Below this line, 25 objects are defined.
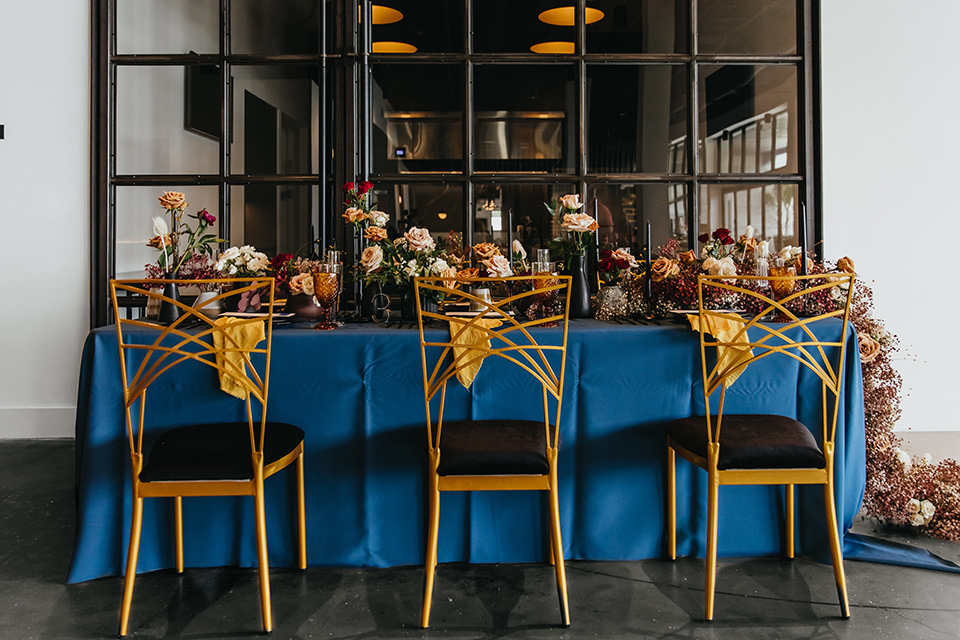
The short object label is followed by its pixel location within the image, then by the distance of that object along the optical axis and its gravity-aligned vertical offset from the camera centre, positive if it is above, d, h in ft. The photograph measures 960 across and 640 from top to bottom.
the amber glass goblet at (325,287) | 8.02 +0.40
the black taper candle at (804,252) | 8.53 +0.82
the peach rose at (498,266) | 8.39 +0.66
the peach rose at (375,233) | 8.58 +1.10
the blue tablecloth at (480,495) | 7.54 -1.53
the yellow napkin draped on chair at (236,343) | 6.95 -0.22
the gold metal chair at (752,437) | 6.42 -1.15
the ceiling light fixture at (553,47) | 11.50 +4.58
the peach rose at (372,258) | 8.49 +0.78
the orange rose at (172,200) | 8.55 +1.52
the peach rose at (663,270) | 8.79 +0.64
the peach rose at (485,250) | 8.66 +0.89
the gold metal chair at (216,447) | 6.21 -1.19
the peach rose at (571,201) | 8.73 +1.51
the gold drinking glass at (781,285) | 8.07 +0.40
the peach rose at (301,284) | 8.49 +0.46
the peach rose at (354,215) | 8.73 +1.35
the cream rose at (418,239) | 8.55 +1.02
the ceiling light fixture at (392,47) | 11.44 +4.57
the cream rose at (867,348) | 8.60 -0.37
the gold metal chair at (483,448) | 6.28 -1.20
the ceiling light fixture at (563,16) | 11.68 +5.20
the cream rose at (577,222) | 8.61 +1.23
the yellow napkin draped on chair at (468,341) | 7.00 -0.22
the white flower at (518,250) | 9.18 +0.94
